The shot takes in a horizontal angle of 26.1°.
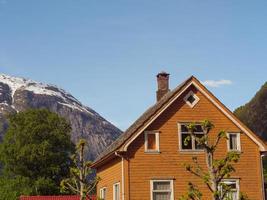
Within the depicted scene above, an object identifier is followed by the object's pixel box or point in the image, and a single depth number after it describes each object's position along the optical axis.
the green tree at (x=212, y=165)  21.36
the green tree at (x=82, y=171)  25.70
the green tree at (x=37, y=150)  69.25
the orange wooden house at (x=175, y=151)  34.69
